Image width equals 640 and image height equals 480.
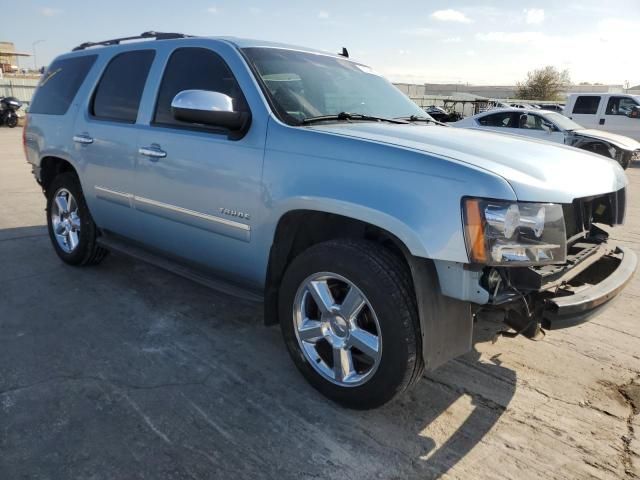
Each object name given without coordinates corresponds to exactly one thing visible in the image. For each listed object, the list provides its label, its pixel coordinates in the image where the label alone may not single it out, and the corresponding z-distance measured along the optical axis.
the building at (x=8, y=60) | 69.75
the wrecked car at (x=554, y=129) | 12.73
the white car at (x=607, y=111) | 16.00
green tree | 56.41
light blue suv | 2.27
